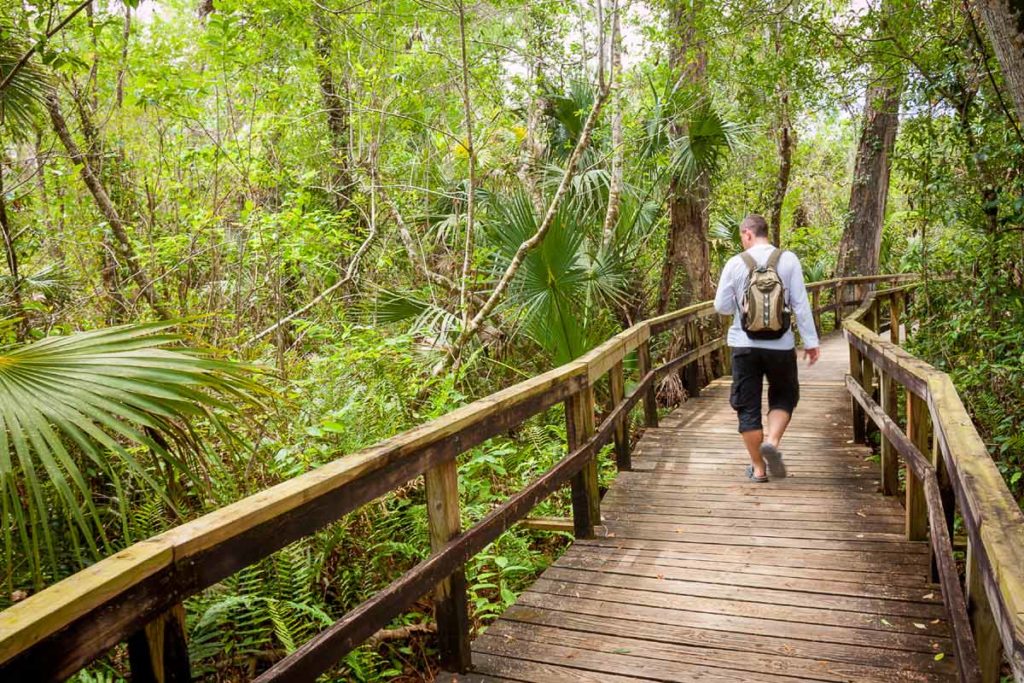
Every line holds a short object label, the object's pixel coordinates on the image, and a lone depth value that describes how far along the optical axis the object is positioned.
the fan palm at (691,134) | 8.55
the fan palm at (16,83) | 4.52
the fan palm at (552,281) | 6.64
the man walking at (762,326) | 4.89
